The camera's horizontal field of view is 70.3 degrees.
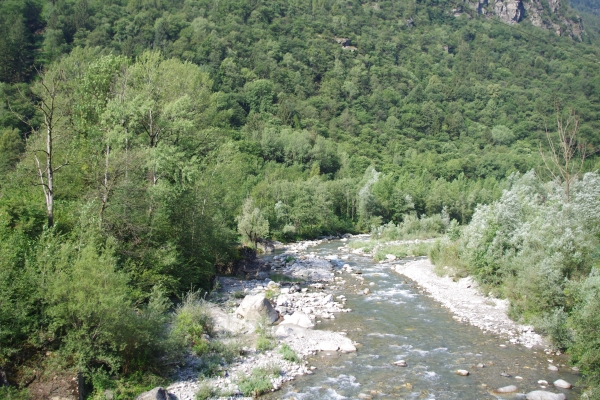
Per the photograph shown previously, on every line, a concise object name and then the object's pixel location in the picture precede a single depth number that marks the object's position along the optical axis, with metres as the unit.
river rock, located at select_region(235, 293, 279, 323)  20.39
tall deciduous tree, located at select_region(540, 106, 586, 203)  25.89
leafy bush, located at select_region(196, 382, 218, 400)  12.87
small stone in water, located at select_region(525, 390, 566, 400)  13.20
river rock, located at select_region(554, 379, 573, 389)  14.11
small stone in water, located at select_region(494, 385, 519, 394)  13.89
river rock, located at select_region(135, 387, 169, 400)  12.04
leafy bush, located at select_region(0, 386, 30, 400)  10.71
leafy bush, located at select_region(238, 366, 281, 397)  13.56
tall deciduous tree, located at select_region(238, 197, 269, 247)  42.69
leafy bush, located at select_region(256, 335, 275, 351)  16.84
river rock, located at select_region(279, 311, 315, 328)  20.33
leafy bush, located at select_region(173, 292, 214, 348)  16.31
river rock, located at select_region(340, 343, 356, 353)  17.47
